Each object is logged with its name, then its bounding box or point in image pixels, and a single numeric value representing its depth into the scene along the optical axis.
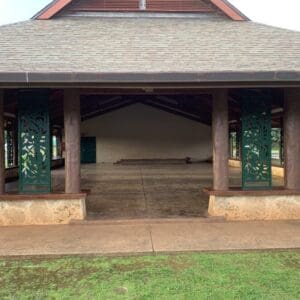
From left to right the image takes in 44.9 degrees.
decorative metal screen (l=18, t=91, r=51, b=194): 6.79
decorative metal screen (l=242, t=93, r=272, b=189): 7.07
